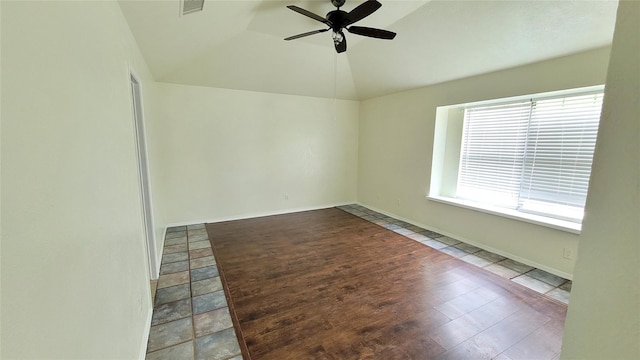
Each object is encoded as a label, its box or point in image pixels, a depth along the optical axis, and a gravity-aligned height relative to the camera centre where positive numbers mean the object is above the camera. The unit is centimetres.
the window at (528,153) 287 +0
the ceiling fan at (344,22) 227 +123
